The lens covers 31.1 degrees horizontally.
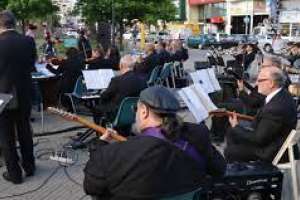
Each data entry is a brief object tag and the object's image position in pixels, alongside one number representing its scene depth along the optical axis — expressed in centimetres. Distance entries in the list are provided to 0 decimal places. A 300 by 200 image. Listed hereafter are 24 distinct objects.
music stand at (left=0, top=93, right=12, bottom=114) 460
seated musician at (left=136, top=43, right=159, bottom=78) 1254
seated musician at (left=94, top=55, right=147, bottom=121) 704
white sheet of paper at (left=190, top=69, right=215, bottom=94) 738
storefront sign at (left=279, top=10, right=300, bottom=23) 5250
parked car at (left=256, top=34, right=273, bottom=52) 3809
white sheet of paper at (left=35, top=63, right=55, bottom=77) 1020
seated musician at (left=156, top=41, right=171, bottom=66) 1398
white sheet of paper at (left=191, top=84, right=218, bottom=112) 563
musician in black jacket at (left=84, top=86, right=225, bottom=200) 254
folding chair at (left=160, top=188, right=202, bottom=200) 268
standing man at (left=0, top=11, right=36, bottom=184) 555
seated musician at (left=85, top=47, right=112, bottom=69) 1144
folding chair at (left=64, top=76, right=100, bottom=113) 805
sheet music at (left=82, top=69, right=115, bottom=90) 830
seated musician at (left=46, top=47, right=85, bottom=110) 920
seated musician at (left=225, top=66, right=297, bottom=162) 494
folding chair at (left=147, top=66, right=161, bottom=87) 1160
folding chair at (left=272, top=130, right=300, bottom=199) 489
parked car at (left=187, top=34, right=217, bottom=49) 4262
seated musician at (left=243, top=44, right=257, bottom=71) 1718
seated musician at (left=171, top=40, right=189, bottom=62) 1605
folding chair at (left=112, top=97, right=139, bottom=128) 665
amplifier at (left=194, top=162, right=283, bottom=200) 429
